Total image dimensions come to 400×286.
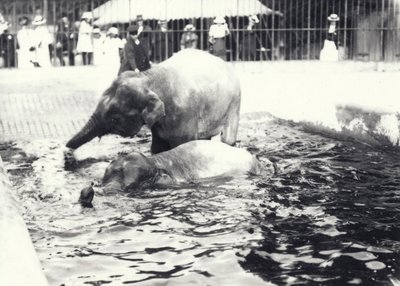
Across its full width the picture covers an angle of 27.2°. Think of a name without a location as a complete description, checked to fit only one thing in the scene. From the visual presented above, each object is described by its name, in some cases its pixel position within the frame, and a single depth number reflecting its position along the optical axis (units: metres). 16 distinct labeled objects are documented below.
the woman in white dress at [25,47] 17.98
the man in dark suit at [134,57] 11.71
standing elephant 9.89
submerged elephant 8.87
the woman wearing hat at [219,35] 18.55
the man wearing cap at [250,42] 19.50
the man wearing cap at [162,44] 18.76
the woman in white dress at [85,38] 18.41
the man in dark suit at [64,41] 18.86
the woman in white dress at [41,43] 17.75
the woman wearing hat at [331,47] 19.44
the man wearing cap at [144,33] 18.00
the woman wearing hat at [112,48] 18.05
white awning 18.70
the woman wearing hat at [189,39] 19.20
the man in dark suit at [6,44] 18.64
